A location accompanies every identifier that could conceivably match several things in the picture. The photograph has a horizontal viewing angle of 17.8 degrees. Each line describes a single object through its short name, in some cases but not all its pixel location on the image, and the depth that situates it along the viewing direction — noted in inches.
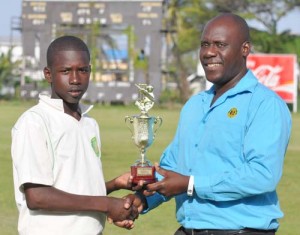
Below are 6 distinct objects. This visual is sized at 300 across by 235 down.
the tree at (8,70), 2314.2
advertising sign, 1879.9
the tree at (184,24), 2532.0
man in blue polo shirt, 172.7
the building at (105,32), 2253.9
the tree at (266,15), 2465.6
